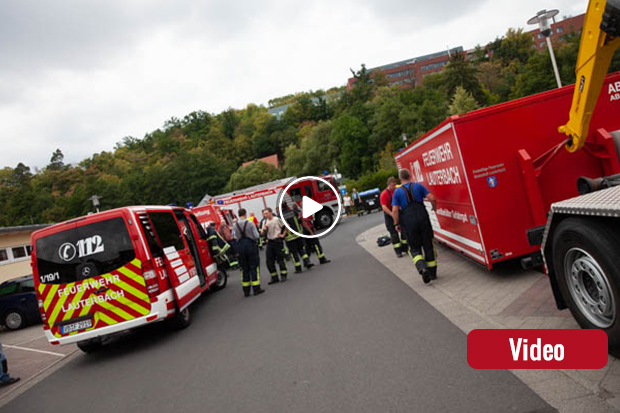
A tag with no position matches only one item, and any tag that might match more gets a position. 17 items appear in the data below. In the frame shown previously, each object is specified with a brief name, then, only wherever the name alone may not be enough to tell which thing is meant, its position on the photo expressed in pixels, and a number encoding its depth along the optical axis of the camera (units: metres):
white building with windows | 22.58
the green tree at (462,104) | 57.50
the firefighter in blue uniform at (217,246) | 11.52
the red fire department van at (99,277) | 6.96
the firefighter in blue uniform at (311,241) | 12.39
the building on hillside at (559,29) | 102.38
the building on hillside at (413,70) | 122.94
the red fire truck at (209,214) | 19.12
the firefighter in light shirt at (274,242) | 10.52
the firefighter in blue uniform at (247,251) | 9.72
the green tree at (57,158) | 103.38
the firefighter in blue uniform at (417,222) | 7.61
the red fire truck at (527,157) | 5.74
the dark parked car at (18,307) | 14.28
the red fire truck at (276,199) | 25.02
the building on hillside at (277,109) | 118.34
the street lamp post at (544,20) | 17.16
